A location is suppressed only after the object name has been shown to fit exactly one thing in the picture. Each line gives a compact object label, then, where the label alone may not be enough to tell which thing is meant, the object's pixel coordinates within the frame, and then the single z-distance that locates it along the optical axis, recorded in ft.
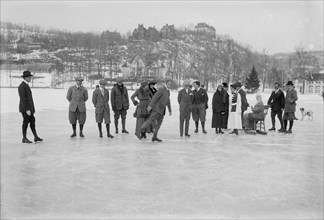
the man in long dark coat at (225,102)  31.66
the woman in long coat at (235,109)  31.07
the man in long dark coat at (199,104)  32.17
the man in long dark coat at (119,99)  29.66
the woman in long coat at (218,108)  31.65
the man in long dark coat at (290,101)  31.86
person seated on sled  31.40
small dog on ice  46.28
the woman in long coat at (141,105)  28.45
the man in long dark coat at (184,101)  28.89
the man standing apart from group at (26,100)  23.60
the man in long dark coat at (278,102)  32.80
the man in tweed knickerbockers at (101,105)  28.19
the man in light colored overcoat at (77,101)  27.40
